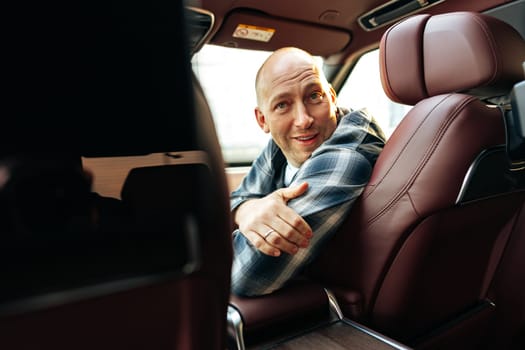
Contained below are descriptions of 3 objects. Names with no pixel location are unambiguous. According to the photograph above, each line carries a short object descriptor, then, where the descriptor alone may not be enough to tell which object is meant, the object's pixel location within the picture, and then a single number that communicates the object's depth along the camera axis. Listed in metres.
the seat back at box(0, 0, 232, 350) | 0.30
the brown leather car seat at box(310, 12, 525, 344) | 0.97
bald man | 1.01
